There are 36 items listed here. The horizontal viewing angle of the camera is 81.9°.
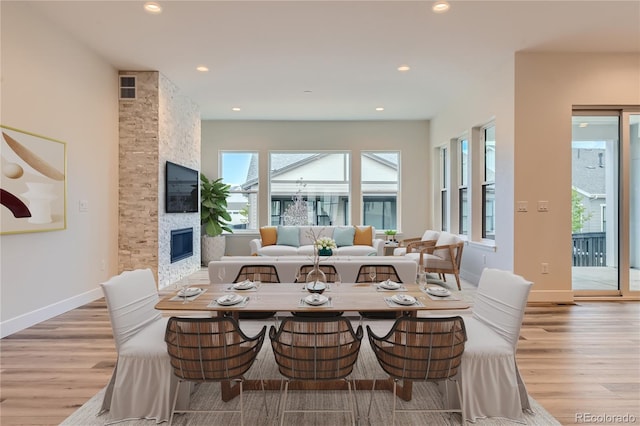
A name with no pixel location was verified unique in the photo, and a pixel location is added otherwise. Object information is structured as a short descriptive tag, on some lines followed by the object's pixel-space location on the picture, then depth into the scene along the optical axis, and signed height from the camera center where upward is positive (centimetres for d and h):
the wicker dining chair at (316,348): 193 -73
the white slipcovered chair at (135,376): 218 -98
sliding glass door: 500 +12
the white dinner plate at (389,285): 275 -56
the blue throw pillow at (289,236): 753 -51
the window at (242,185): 888 +63
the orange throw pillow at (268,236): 760 -51
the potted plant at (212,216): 805 -10
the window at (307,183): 890 +68
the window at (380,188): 892 +56
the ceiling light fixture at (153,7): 363 +205
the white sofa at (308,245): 700 -67
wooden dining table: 227 -59
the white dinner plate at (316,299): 230 -56
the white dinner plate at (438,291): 258 -57
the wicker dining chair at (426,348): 196 -74
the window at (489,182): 579 +47
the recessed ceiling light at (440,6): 360 +204
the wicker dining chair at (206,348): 196 -73
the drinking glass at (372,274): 283 -48
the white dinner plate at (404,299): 233 -57
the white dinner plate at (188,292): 254 -56
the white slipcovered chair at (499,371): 219 -96
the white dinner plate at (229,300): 234 -57
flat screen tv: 598 +40
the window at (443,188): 805 +52
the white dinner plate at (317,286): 259 -53
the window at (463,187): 704 +47
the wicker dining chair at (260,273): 344 -58
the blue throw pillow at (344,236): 753 -51
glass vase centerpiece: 259 -52
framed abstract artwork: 352 +30
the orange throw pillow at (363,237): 756 -53
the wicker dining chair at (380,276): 334 -61
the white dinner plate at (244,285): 277 -56
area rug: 221 -126
